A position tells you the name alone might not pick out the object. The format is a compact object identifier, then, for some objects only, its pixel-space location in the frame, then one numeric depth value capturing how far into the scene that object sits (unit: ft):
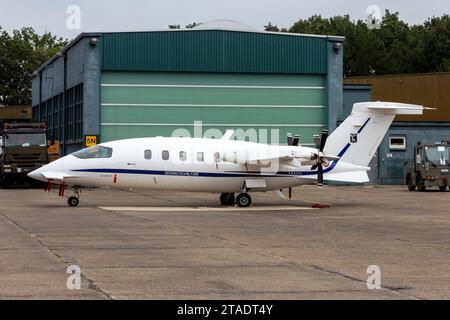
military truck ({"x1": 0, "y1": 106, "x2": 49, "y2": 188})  166.30
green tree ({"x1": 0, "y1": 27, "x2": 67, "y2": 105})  438.81
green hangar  180.86
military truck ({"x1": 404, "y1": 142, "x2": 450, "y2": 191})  164.25
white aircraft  109.70
